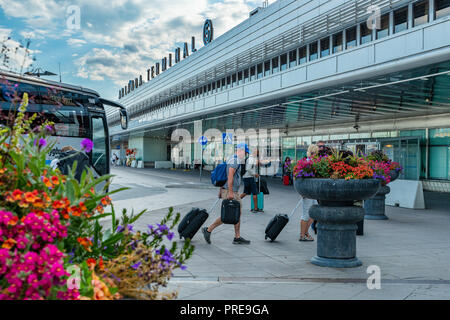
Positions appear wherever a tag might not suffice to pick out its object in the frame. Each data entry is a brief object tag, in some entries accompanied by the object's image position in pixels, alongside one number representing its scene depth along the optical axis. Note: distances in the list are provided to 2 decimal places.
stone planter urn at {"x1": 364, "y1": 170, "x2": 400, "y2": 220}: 11.38
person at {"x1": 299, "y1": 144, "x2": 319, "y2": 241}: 7.99
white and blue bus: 10.94
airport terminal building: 13.31
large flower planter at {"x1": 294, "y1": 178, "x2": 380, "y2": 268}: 5.96
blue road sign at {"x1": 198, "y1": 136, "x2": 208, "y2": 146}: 25.39
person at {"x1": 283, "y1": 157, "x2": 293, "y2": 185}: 26.12
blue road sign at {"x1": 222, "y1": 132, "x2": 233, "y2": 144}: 21.78
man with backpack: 7.74
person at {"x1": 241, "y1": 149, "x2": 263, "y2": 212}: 12.48
